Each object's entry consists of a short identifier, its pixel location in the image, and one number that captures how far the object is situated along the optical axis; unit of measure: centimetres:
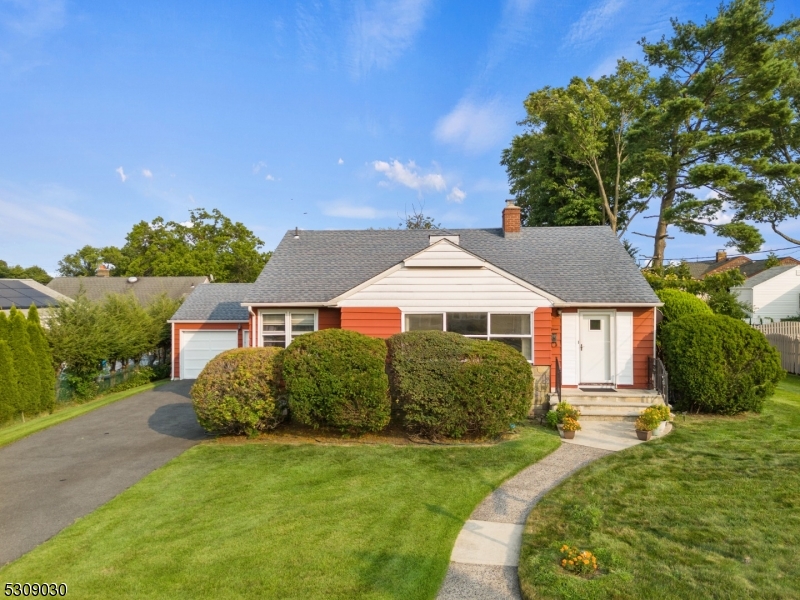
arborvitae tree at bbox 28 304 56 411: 1323
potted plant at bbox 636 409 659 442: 891
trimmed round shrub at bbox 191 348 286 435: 877
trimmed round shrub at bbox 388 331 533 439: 865
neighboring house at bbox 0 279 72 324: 1861
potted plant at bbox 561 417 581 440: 909
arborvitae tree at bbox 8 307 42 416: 1245
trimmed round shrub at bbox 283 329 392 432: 865
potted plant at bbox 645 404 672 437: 909
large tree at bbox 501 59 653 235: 2302
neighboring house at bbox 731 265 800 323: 3155
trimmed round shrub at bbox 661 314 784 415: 1030
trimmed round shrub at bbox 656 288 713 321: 1241
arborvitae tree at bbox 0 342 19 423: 1174
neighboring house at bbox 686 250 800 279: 4359
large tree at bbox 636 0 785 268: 2061
